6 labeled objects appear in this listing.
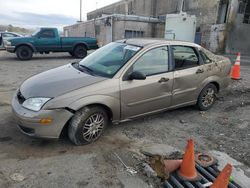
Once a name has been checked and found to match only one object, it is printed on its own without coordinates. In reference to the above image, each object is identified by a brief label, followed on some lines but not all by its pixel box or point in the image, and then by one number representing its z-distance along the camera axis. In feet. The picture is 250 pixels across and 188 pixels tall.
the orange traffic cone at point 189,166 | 7.75
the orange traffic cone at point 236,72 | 20.46
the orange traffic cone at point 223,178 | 6.75
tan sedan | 8.90
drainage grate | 7.64
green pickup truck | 33.40
